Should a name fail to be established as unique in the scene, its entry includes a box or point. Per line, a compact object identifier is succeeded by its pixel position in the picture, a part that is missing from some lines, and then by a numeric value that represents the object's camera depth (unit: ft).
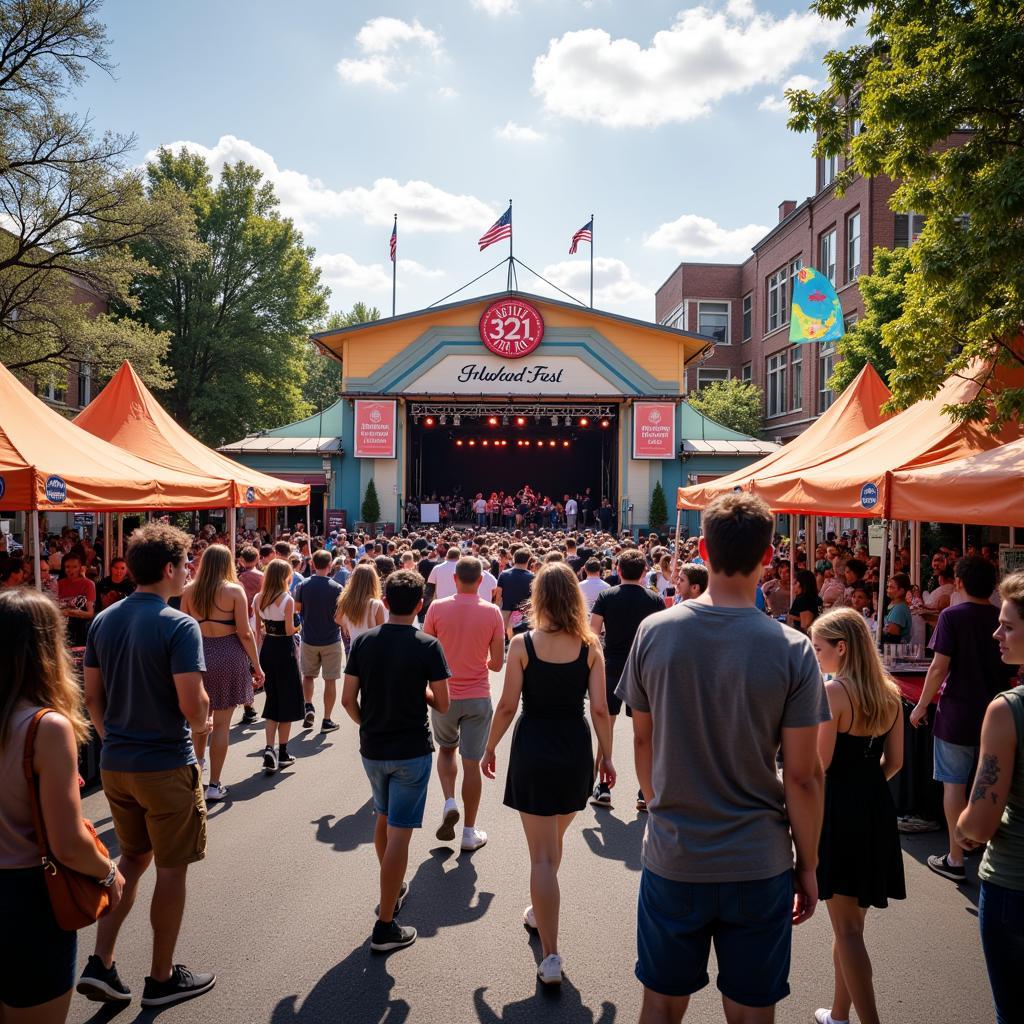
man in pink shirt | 16.69
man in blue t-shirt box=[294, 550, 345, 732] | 24.99
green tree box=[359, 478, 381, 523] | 90.43
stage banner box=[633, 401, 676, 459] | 92.58
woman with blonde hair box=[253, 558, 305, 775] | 21.74
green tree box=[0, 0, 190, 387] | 58.29
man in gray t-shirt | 7.26
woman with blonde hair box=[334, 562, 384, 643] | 20.88
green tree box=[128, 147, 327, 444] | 117.08
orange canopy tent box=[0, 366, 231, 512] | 22.29
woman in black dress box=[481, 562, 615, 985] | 11.70
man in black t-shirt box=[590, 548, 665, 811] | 20.07
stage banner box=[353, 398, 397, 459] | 91.35
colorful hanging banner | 62.54
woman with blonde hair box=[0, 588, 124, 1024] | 7.20
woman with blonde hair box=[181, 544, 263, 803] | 18.97
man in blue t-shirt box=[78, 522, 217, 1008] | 11.05
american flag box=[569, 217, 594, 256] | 98.07
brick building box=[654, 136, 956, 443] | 89.45
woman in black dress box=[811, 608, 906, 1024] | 10.05
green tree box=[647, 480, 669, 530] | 92.53
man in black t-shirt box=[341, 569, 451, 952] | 12.48
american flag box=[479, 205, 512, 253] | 87.98
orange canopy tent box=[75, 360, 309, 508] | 38.50
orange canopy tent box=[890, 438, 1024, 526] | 18.11
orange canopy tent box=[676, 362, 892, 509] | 37.04
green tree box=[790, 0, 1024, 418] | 21.61
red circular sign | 92.07
